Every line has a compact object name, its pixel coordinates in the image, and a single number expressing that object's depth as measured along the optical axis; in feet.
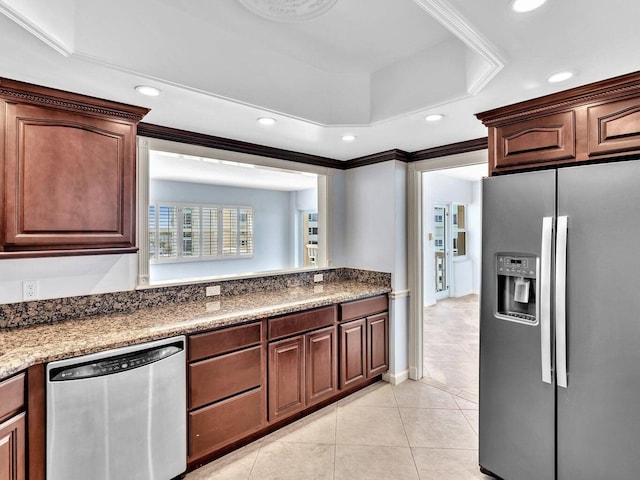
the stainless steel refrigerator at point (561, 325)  5.20
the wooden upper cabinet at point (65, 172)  5.86
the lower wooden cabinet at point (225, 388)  6.92
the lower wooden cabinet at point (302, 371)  8.24
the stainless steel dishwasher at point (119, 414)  5.41
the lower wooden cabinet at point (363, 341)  9.80
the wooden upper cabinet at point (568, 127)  5.58
